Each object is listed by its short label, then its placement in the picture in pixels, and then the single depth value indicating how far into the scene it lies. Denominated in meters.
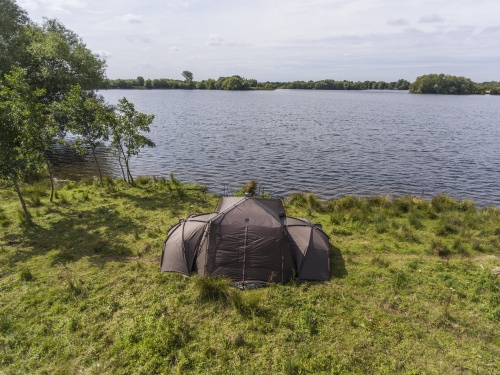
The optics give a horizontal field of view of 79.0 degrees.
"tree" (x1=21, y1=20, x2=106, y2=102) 34.03
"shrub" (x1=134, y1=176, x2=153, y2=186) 25.69
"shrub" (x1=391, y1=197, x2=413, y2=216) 20.76
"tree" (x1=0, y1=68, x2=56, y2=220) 15.58
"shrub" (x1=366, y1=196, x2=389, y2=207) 22.14
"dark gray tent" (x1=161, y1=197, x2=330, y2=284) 12.24
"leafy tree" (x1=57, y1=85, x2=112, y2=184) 21.91
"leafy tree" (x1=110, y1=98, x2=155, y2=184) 23.27
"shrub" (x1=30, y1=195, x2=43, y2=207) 19.88
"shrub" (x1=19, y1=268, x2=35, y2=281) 12.09
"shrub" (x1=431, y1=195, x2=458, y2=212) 21.22
